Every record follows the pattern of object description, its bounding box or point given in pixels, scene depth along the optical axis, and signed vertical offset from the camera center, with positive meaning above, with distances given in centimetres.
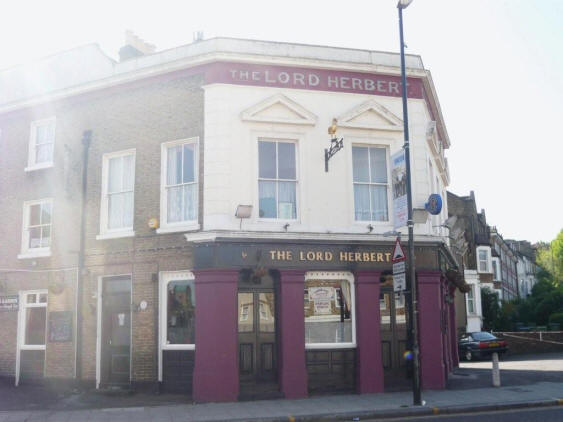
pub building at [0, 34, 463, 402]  1423 +188
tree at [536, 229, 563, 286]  5675 +428
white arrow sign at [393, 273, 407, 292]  1247 +47
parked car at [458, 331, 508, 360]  2785 -208
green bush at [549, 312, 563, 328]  3862 -116
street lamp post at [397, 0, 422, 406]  1234 +107
